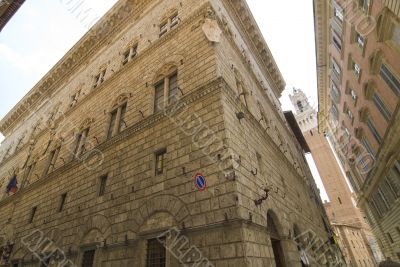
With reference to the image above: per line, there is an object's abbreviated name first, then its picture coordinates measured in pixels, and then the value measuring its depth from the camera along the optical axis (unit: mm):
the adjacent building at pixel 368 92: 12008
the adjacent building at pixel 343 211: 38688
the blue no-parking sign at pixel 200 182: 5707
